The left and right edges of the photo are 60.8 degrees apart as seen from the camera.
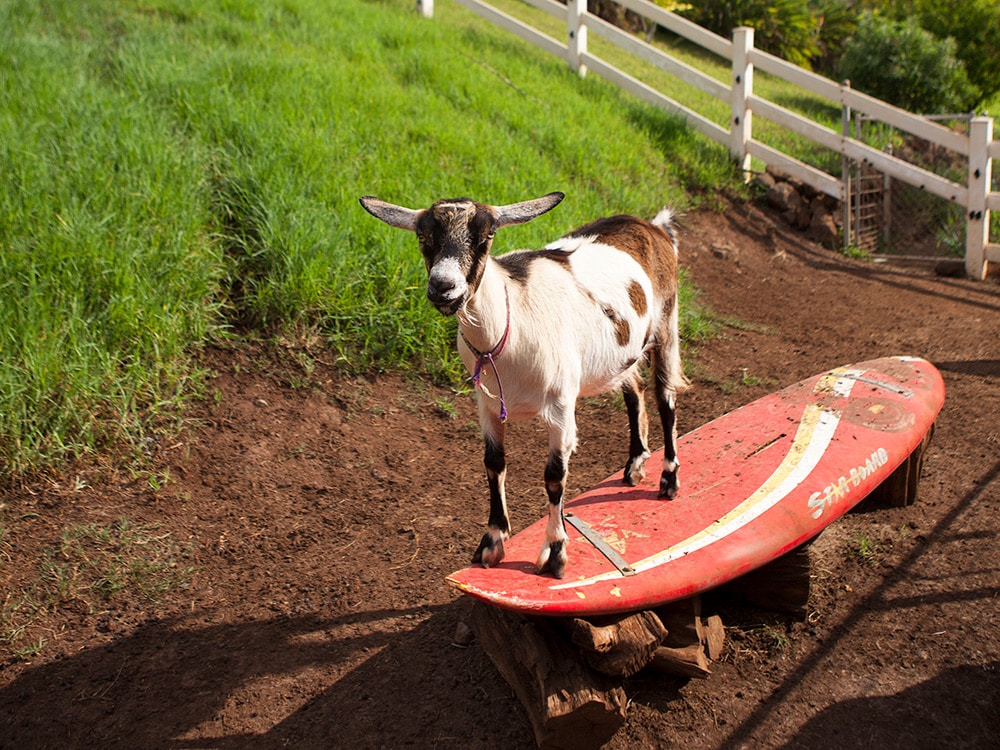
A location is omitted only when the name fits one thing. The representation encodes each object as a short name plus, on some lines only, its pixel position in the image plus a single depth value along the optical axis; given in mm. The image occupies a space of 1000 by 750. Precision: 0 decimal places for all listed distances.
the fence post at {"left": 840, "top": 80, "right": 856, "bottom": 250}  9539
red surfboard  3381
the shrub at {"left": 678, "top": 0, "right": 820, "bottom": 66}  16781
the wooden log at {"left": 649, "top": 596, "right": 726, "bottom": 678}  3514
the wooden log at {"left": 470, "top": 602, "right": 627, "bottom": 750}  3100
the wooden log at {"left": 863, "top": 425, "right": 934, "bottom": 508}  4688
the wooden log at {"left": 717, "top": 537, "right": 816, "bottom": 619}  3893
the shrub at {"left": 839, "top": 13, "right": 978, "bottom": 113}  13266
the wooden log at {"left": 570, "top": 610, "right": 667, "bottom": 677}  3183
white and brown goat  3141
